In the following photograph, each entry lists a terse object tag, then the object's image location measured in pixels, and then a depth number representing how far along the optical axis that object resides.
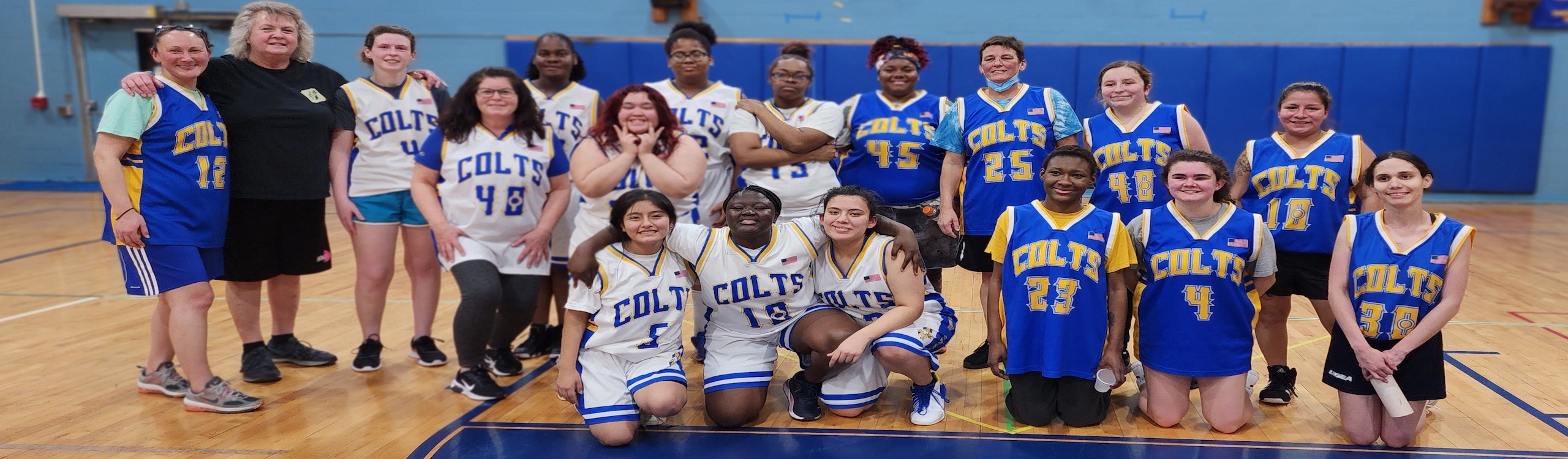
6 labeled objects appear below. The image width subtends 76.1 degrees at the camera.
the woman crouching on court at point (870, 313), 3.38
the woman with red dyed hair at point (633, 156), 3.78
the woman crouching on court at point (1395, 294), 3.13
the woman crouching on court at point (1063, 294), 3.38
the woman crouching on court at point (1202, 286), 3.32
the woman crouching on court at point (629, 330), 3.33
